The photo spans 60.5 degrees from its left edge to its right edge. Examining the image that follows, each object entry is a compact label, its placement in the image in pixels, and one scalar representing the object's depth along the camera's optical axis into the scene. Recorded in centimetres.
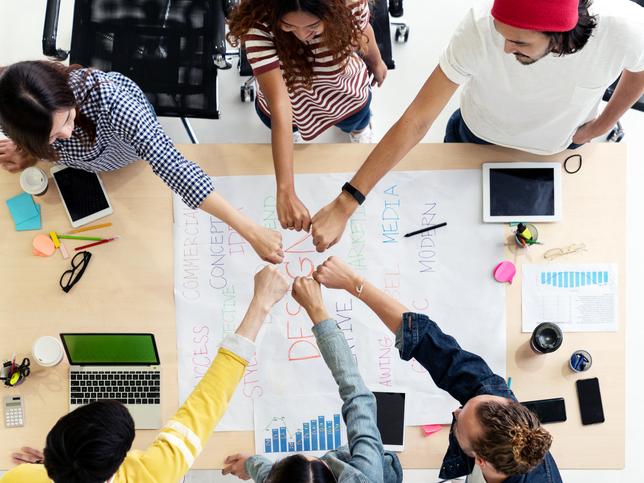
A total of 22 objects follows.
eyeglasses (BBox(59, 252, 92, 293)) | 165
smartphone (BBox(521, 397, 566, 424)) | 163
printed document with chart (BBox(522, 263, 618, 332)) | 163
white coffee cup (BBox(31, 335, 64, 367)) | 161
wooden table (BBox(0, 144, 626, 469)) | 163
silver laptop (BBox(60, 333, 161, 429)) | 164
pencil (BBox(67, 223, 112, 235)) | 166
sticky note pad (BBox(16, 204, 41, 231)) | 165
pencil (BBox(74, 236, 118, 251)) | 166
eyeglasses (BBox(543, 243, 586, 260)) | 163
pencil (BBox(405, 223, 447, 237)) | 165
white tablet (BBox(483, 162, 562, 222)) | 162
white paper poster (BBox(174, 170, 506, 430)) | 165
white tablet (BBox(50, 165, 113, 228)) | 165
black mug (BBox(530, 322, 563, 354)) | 158
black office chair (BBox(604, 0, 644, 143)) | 182
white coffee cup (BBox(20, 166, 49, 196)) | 162
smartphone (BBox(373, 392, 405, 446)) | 165
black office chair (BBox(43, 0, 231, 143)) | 189
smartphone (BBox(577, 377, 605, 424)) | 163
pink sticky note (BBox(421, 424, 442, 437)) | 165
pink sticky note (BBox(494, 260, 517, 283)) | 163
